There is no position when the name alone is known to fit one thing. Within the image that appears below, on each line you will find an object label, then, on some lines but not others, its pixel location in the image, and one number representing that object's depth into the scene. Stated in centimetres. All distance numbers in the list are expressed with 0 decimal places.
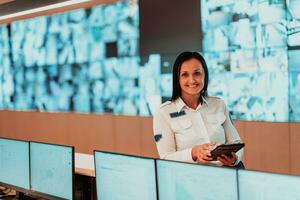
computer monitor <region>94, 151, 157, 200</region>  187
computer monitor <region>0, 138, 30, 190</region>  259
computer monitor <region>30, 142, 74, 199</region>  231
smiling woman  254
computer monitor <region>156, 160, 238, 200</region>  159
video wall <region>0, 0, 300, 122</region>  410
